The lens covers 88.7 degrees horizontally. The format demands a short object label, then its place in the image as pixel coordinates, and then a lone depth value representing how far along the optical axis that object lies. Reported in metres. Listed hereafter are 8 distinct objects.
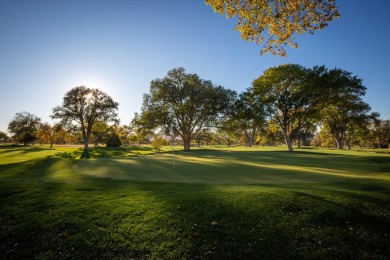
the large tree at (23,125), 73.81
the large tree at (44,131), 79.22
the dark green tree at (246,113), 41.44
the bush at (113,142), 62.69
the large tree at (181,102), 43.12
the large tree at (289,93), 37.34
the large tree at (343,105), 37.16
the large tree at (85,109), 50.94
